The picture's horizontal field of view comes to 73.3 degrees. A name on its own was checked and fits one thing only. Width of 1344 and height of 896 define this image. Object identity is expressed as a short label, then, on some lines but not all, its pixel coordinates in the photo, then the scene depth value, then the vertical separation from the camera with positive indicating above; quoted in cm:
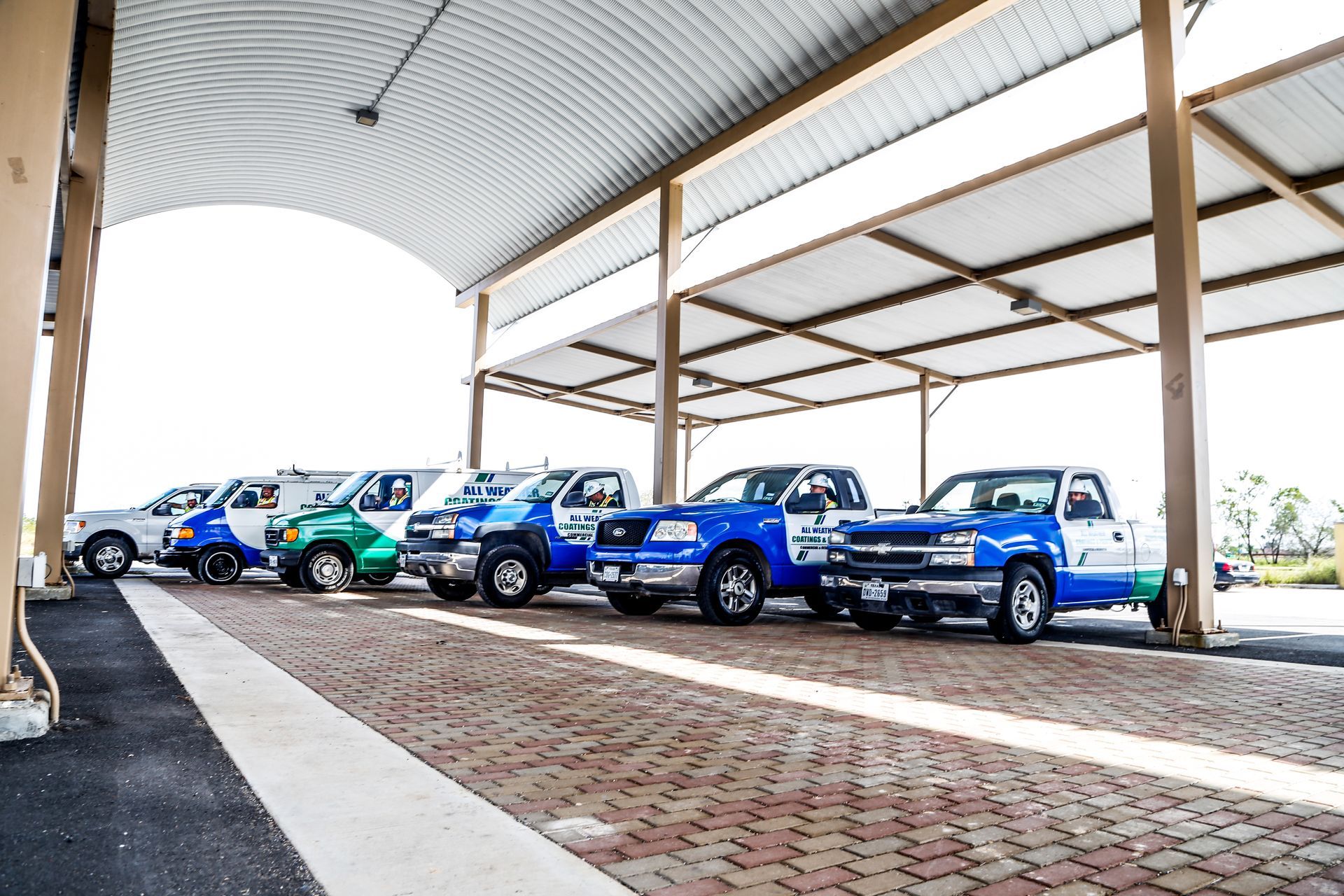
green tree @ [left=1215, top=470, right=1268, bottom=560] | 3594 +164
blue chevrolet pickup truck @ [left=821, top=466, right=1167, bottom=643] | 866 -15
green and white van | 1431 +6
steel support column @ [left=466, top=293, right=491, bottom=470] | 2498 +432
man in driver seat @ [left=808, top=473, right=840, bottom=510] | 1109 +62
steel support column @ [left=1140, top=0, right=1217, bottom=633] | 882 +221
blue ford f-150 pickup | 1005 -9
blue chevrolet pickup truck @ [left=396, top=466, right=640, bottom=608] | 1226 -13
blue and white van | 1539 -6
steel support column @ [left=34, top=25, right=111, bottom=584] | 1140 +281
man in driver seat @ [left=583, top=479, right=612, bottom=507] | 1289 +53
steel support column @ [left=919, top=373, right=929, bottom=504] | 2316 +274
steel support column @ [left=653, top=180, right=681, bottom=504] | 1650 +343
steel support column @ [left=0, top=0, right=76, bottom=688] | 412 +150
